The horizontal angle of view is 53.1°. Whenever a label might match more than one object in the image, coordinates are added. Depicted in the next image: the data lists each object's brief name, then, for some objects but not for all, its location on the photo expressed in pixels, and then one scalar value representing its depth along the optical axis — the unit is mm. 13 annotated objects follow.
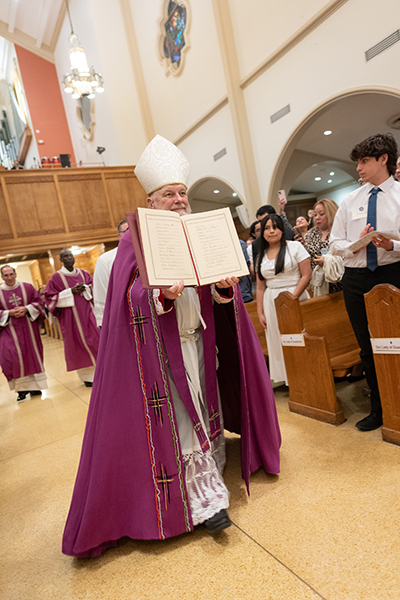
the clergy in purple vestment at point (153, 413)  1728
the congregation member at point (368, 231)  2268
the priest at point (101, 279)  2857
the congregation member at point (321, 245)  3684
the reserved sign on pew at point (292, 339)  2760
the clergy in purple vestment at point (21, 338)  5012
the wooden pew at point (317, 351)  2629
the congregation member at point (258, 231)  3562
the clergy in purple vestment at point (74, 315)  5078
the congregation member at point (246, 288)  4621
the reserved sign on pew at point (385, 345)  2119
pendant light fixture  9609
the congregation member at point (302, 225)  4895
